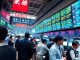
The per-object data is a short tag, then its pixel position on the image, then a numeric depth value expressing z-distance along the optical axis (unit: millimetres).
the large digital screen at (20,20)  12227
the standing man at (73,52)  1422
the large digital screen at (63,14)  3428
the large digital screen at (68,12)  3106
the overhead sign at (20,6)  3497
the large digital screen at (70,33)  2939
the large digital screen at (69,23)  3050
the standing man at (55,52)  1165
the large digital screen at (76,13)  2742
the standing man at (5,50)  722
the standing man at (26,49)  1804
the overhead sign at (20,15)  11382
